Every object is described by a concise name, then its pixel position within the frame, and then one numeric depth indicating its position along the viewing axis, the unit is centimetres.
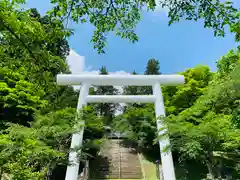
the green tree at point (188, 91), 1109
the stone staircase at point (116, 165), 949
